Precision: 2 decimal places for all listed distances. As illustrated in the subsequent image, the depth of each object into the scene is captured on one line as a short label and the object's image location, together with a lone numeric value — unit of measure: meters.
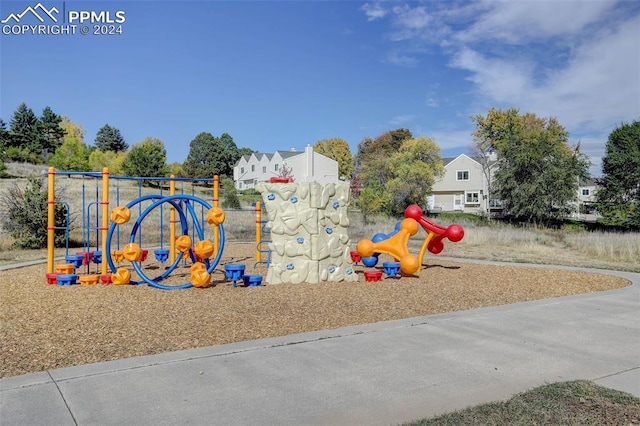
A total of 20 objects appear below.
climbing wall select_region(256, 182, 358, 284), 10.56
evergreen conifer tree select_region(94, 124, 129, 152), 71.31
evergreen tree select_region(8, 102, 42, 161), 56.91
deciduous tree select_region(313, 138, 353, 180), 74.25
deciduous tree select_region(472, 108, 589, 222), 35.03
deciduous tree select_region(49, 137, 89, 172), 47.84
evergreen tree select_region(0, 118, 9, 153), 55.42
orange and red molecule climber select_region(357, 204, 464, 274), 11.52
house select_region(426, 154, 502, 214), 53.66
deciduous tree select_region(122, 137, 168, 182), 45.06
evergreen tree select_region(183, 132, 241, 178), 74.94
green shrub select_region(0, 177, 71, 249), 18.20
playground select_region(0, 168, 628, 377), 6.02
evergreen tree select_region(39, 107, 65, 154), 58.41
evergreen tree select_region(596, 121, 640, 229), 37.66
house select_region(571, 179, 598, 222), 36.81
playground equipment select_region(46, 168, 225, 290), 9.80
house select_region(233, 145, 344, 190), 57.62
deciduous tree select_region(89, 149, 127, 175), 50.64
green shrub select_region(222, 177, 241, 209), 29.77
